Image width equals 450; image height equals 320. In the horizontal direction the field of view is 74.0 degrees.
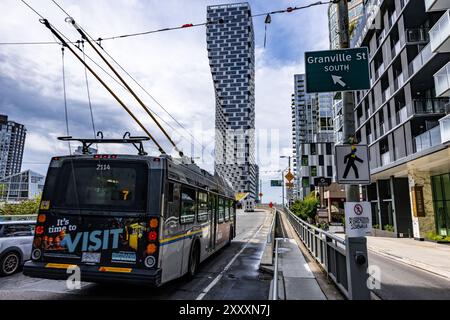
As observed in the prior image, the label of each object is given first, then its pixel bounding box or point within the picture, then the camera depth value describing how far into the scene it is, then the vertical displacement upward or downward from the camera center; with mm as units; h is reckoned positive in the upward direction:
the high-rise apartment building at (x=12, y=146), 125750 +30276
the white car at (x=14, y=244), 7812 -1020
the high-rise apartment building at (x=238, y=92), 177875 +75625
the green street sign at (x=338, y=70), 5945 +2775
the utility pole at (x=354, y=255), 5289 -823
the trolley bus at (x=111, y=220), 5688 -267
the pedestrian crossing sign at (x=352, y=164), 5547 +829
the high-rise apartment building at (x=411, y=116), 17500 +6732
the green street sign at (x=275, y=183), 47375 +3914
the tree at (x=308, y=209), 31938 -93
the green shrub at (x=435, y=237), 18634 -1791
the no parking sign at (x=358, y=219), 5355 -189
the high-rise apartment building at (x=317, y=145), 74188 +15896
